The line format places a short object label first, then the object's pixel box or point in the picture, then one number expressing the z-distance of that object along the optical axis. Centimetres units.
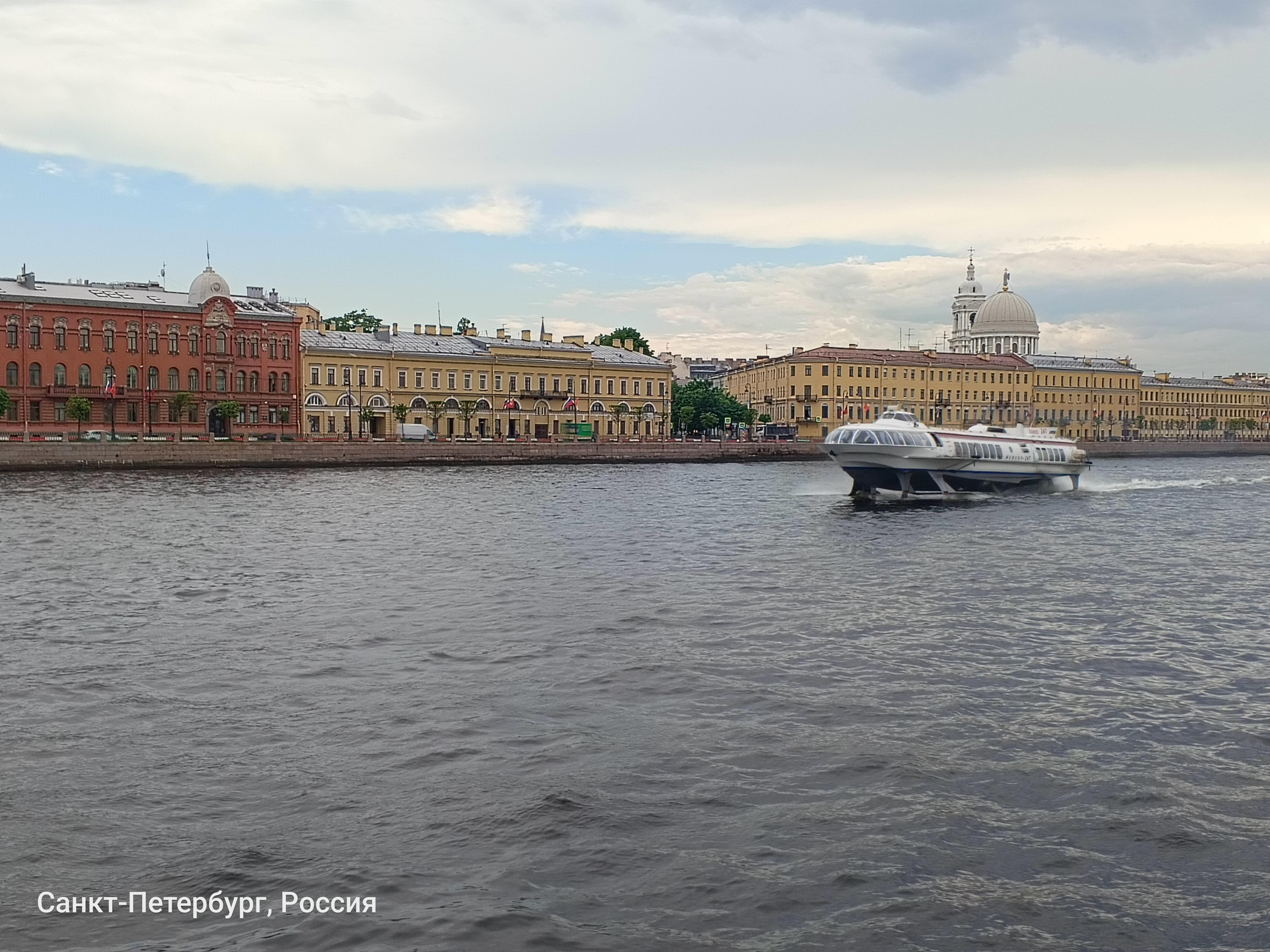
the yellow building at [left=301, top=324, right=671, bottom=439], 10244
